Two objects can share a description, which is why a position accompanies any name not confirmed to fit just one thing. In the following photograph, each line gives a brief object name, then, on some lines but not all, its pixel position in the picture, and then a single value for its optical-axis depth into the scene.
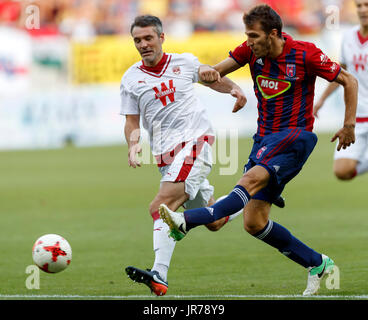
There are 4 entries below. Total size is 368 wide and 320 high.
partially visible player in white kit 20.39
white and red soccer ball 14.21
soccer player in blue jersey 13.33
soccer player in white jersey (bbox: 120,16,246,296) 14.77
